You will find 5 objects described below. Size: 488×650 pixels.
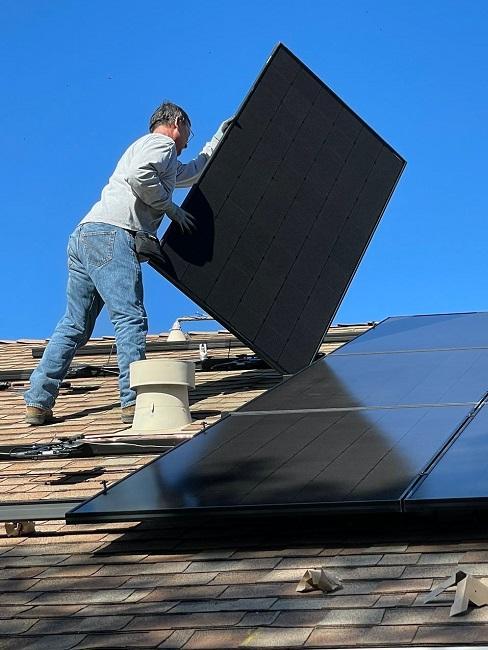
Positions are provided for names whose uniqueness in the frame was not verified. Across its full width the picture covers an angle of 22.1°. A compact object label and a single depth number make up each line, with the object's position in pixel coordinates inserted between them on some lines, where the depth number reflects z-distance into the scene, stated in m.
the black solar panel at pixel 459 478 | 4.02
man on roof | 7.36
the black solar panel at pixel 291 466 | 4.30
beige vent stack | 6.68
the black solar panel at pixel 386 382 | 5.91
